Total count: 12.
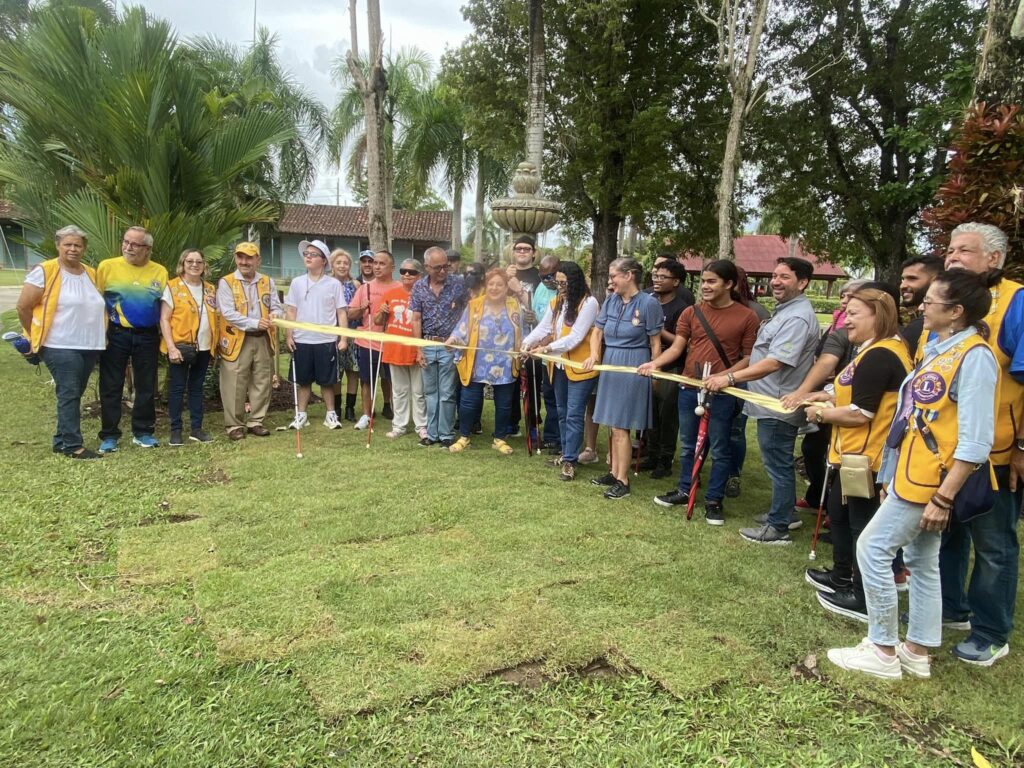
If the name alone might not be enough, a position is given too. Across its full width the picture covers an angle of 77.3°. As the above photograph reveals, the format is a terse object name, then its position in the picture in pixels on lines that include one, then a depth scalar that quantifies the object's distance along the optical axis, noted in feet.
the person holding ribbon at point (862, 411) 10.33
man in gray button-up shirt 13.34
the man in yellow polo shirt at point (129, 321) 18.31
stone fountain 28.27
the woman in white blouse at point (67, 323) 16.63
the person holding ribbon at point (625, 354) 16.07
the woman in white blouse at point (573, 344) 17.80
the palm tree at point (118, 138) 20.53
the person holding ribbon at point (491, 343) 19.66
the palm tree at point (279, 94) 61.87
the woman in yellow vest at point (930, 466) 8.11
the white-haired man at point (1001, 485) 9.25
